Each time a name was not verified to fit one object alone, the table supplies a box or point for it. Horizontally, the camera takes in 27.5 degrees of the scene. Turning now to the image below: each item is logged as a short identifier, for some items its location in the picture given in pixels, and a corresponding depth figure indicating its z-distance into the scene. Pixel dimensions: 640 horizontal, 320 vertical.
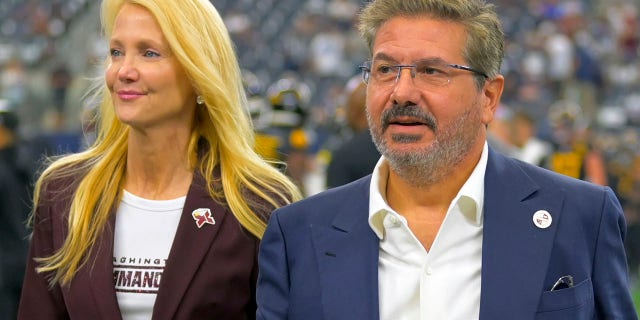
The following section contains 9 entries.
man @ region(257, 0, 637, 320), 3.22
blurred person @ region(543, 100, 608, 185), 11.62
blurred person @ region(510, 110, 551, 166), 11.30
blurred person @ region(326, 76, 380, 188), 7.00
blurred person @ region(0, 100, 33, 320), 8.44
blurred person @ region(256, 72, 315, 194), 8.30
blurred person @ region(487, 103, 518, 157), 7.88
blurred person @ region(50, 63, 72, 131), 18.89
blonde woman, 4.15
